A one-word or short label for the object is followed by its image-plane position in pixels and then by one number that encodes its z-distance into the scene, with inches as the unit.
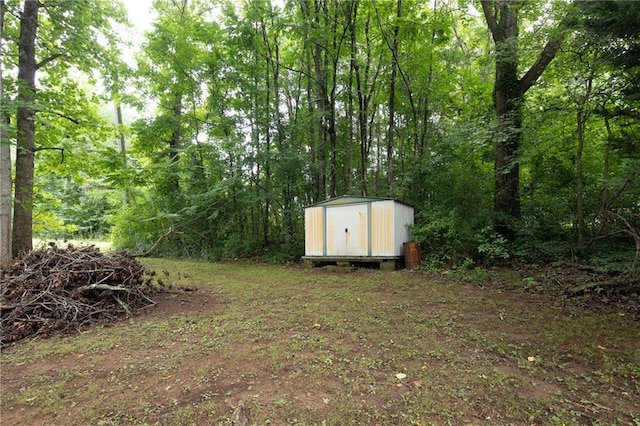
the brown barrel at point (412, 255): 281.7
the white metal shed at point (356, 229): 287.3
